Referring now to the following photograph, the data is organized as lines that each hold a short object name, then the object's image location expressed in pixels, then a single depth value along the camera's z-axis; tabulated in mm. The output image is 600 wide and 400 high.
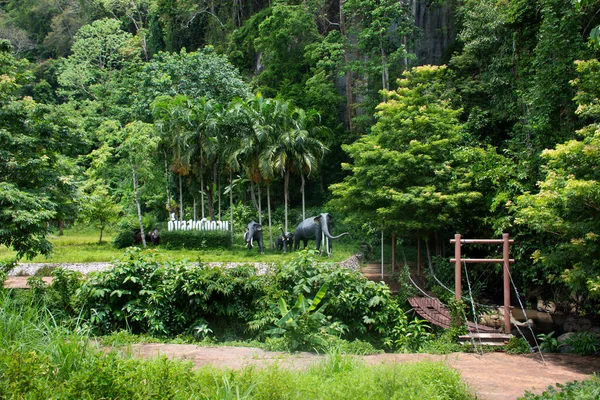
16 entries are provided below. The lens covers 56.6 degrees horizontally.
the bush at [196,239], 24469
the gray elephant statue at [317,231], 21077
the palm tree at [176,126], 25812
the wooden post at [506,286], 11547
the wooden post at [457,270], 12023
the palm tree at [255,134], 23906
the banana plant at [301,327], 8859
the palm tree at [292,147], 23891
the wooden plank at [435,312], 11676
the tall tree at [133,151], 25266
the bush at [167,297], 10305
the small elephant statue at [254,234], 22938
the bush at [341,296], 10367
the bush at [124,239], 25625
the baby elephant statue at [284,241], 23295
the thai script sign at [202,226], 25750
